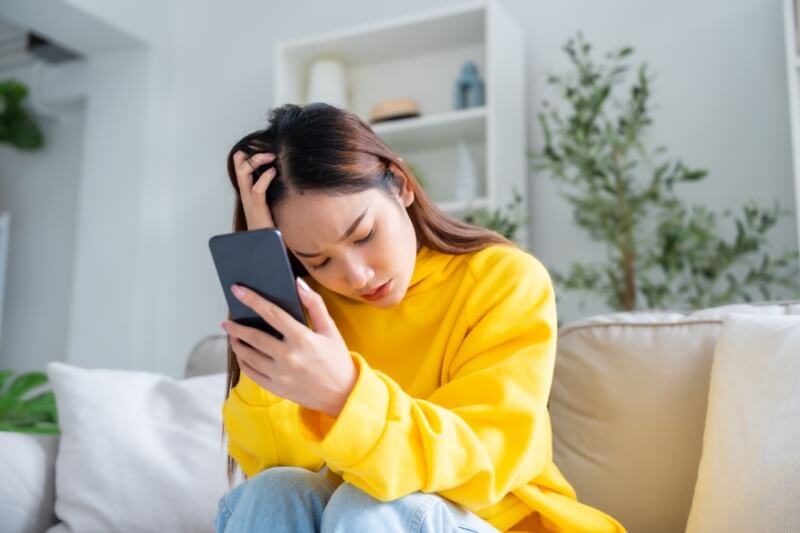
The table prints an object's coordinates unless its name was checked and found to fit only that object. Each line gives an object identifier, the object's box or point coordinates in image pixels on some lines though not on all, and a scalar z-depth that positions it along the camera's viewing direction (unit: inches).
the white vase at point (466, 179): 111.3
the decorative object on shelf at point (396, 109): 115.9
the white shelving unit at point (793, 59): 89.2
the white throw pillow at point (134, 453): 61.2
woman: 36.2
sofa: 56.9
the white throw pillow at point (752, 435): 47.3
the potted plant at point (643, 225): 98.5
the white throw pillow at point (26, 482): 59.7
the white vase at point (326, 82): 122.6
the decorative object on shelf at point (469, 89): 113.4
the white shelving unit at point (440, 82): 108.9
